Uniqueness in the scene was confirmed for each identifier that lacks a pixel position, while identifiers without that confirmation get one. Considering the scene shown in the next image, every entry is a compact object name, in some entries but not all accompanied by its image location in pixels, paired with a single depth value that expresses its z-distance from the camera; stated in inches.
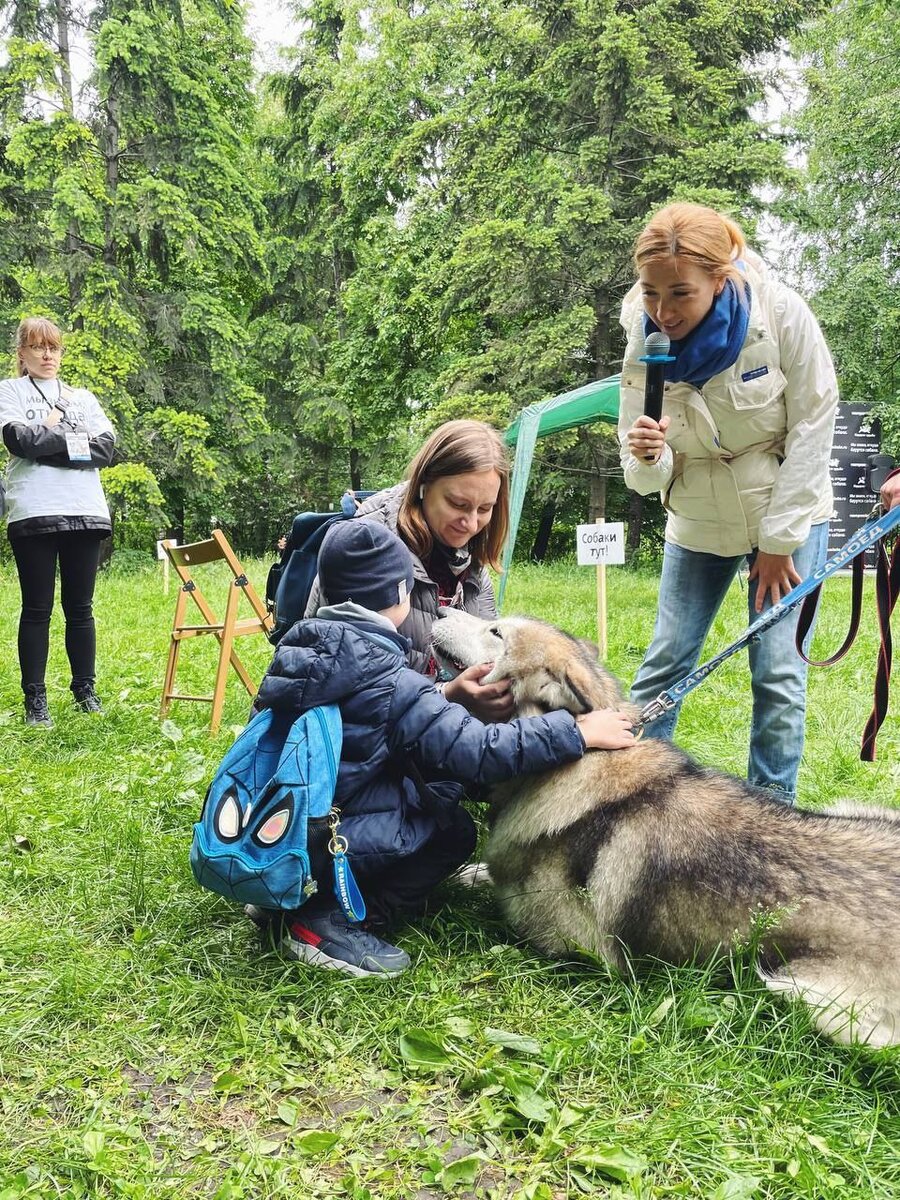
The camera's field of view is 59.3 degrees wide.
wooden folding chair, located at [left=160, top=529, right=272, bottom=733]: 188.2
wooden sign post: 219.0
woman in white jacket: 101.7
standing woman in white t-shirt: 180.7
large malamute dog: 79.2
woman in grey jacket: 117.2
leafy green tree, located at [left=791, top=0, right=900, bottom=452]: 580.4
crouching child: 92.4
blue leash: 98.7
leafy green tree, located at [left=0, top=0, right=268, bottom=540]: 550.9
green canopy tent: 354.5
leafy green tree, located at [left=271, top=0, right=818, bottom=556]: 505.7
